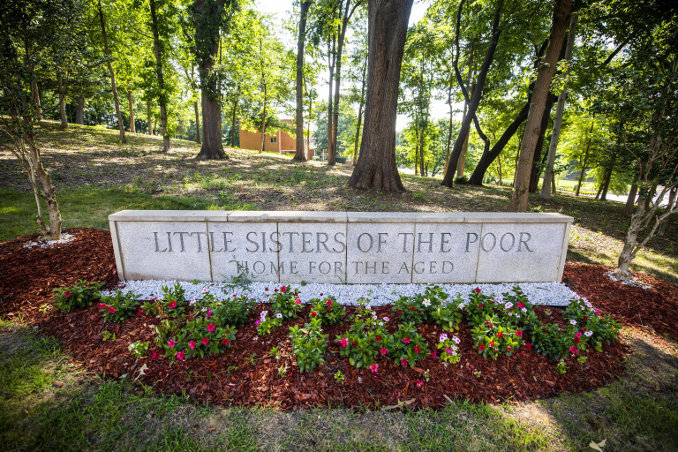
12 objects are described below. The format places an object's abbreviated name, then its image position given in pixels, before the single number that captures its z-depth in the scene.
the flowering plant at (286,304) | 3.40
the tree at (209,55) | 11.08
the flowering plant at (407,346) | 2.73
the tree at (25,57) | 4.21
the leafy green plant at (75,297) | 3.49
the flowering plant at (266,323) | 3.11
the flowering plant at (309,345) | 2.66
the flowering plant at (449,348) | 2.78
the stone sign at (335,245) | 4.13
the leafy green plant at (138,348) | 2.75
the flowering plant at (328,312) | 3.29
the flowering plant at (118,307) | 3.31
